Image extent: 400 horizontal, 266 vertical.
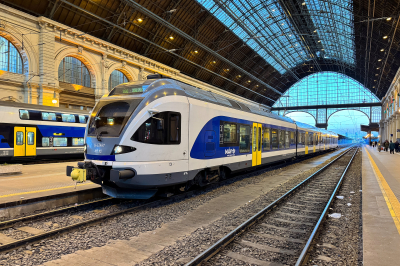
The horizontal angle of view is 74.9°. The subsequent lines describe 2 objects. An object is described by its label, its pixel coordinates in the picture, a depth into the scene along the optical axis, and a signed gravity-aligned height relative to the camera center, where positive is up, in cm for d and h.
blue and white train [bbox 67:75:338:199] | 629 -9
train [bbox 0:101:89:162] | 1450 +22
